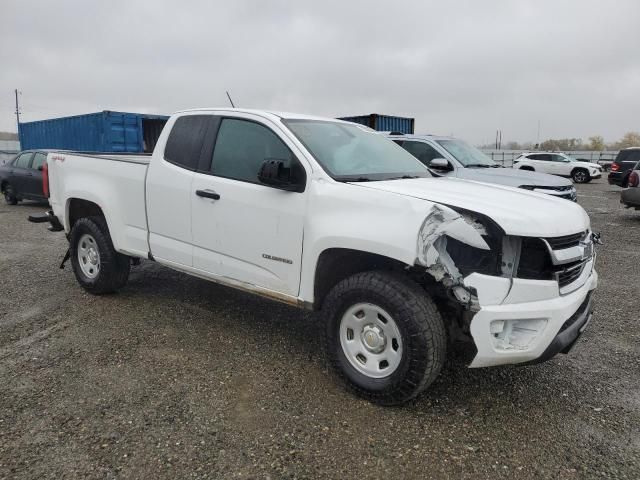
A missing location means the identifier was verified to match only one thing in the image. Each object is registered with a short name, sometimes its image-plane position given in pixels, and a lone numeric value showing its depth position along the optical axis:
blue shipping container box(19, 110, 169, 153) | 14.44
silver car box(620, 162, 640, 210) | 10.77
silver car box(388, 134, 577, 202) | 8.11
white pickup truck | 2.78
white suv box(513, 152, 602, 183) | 24.95
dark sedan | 12.59
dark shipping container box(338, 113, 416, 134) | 14.80
